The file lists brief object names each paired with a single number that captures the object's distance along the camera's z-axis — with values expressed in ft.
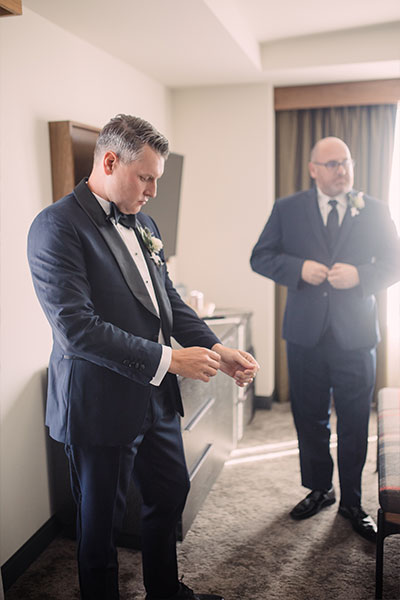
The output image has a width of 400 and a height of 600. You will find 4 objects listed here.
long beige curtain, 13.29
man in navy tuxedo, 5.15
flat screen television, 8.07
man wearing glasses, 8.39
